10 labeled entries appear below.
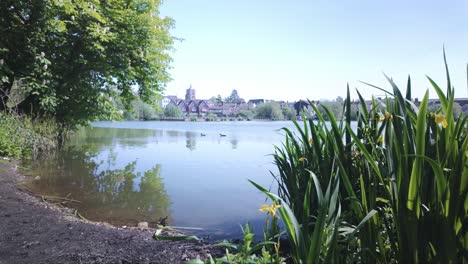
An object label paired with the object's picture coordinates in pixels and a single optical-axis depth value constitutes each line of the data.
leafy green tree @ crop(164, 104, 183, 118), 91.56
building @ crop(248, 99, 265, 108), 130.00
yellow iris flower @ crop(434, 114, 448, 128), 1.39
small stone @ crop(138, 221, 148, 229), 3.93
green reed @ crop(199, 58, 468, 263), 1.37
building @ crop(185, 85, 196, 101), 171.88
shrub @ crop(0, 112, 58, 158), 7.89
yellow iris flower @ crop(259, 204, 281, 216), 1.60
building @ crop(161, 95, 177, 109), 134.60
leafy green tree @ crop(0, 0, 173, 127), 9.99
